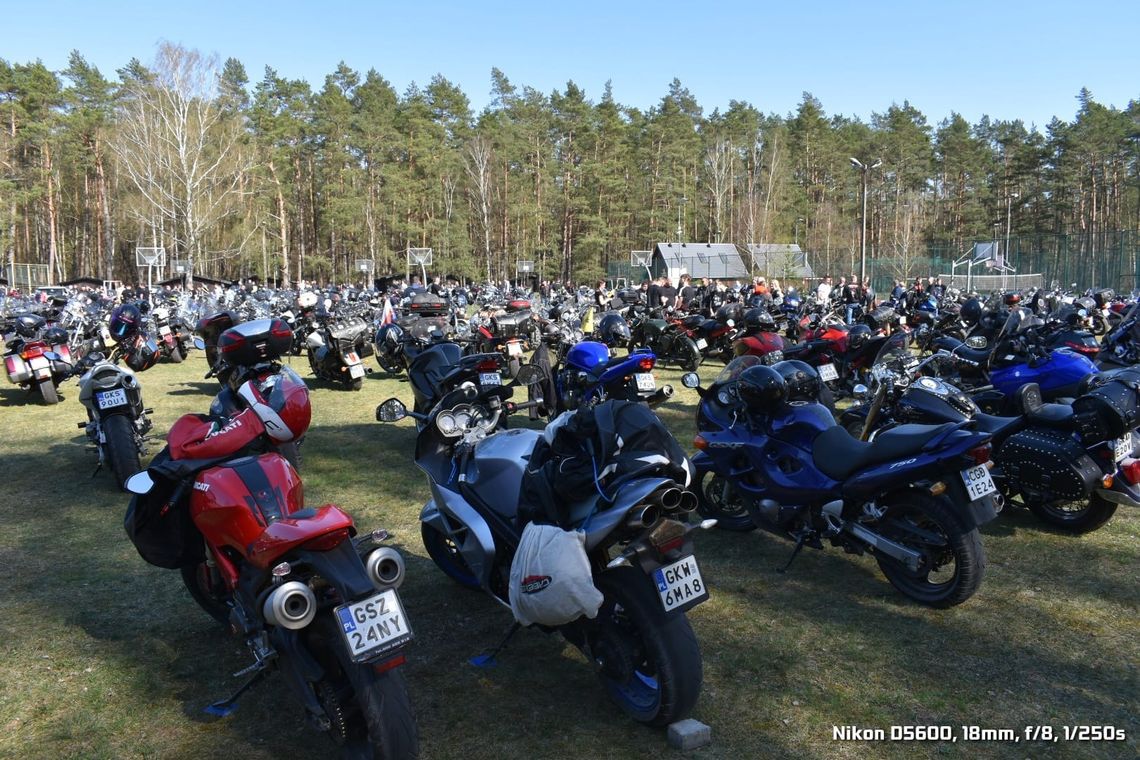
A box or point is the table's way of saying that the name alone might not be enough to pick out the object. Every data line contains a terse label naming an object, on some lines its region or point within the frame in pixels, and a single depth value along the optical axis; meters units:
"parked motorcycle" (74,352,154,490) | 6.03
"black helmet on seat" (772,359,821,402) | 4.96
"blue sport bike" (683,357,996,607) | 3.69
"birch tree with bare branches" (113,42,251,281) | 35.19
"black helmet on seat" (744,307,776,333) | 9.07
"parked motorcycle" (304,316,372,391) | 10.91
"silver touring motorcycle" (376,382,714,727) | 2.72
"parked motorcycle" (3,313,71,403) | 9.69
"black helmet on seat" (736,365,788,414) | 4.59
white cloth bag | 2.70
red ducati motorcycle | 2.44
